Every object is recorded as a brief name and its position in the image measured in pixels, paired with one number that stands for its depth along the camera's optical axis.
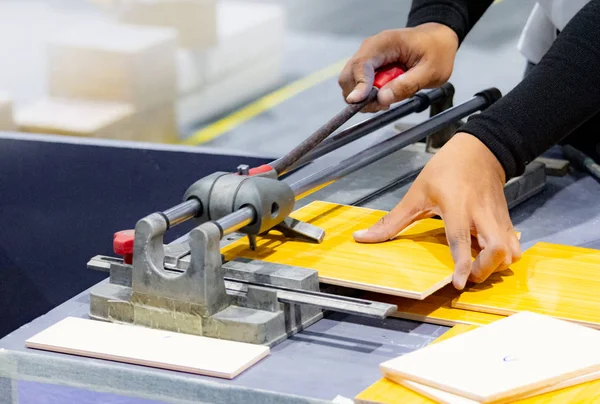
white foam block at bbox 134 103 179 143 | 7.82
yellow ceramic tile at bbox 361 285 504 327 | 1.75
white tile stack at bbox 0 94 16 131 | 6.71
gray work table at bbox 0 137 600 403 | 1.52
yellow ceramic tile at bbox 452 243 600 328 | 1.76
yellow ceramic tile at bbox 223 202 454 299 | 1.76
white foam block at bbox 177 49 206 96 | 9.18
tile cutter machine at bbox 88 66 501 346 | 1.65
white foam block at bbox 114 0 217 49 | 9.40
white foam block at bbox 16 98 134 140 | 6.75
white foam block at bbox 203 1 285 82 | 9.38
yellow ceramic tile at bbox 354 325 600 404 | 1.44
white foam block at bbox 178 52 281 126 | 8.82
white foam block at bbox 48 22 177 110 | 7.86
